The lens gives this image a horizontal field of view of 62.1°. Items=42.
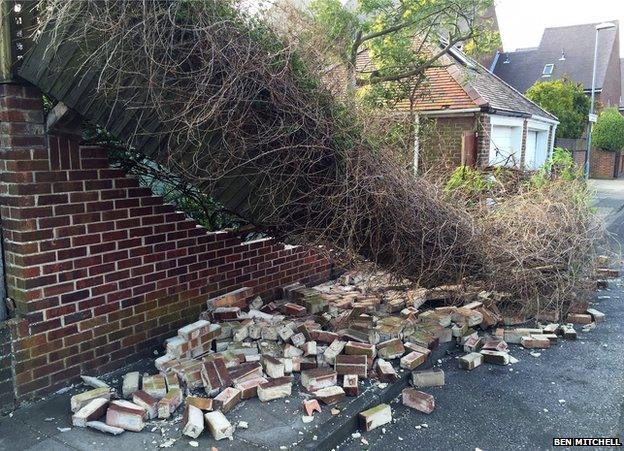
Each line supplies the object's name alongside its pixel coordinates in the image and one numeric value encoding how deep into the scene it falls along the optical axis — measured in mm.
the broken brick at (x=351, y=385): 3920
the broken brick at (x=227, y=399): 3578
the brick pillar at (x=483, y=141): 12961
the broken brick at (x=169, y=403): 3479
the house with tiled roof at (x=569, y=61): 38219
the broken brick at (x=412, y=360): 4426
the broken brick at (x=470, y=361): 4723
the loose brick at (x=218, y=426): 3281
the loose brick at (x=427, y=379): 4348
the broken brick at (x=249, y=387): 3780
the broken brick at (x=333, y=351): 4328
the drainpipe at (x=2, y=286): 3525
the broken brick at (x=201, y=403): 3514
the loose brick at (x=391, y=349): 4590
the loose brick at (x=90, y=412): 3309
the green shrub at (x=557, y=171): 7794
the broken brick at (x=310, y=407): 3630
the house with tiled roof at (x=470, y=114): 13000
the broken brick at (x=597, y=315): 6109
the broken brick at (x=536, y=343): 5281
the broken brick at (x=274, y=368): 4074
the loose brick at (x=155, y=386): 3658
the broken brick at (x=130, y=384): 3682
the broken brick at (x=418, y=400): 3945
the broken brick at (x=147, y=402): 3469
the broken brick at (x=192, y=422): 3266
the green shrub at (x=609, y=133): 30047
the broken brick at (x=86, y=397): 3432
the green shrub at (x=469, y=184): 6328
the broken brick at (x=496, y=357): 4852
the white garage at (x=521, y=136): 14137
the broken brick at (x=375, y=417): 3652
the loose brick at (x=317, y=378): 3963
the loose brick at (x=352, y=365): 4176
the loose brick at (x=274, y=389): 3795
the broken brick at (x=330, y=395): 3781
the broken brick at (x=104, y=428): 3273
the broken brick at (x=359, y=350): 4422
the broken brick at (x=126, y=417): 3322
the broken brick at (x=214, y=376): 3756
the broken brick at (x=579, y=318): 6008
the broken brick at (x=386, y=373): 4188
